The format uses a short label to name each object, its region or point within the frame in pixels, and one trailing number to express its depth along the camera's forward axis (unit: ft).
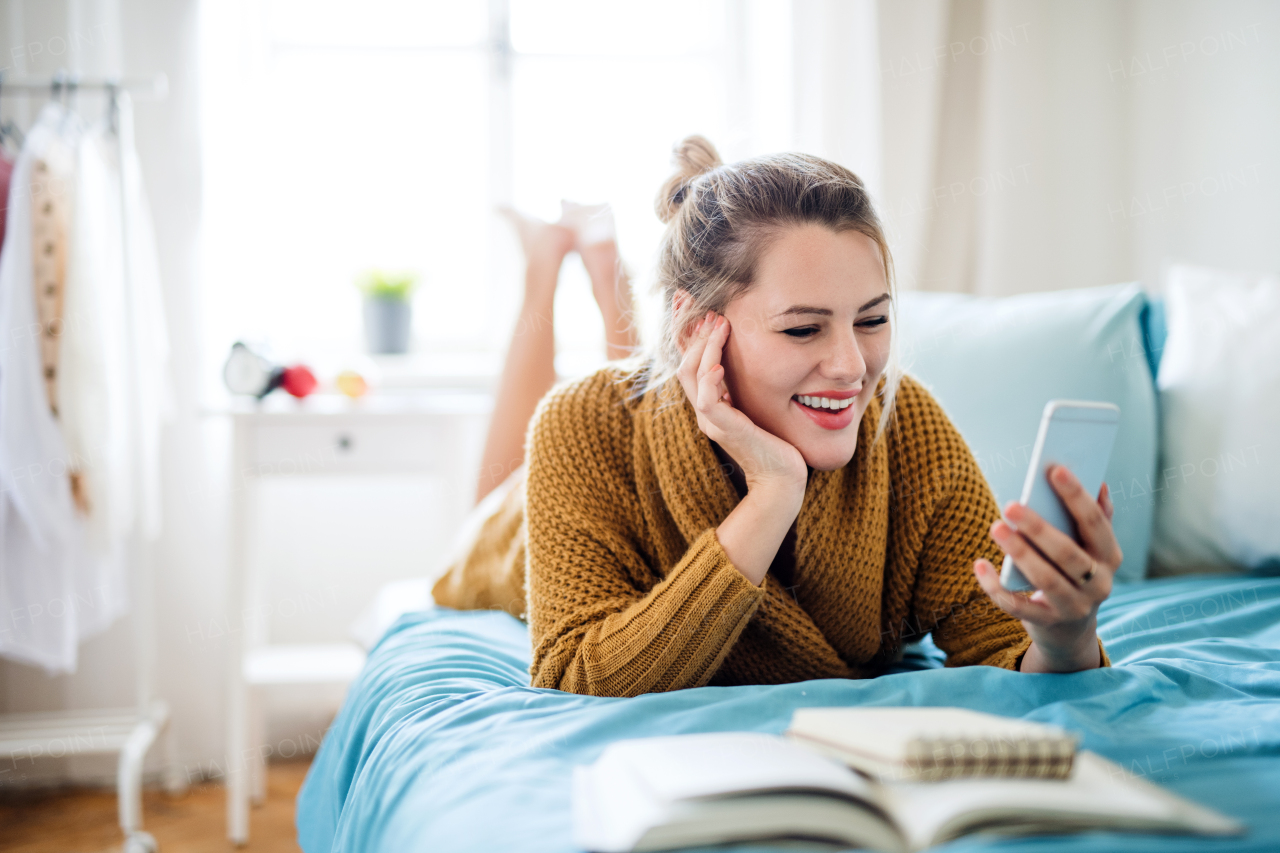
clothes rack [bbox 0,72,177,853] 5.82
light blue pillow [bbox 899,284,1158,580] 4.75
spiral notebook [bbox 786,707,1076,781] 1.86
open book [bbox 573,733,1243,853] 1.76
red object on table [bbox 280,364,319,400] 6.51
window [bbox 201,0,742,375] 8.27
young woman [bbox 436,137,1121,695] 2.98
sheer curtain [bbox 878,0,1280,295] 7.18
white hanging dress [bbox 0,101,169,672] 5.27
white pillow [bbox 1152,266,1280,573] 4.40
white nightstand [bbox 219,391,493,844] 6.22
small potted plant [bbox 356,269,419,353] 7.72
